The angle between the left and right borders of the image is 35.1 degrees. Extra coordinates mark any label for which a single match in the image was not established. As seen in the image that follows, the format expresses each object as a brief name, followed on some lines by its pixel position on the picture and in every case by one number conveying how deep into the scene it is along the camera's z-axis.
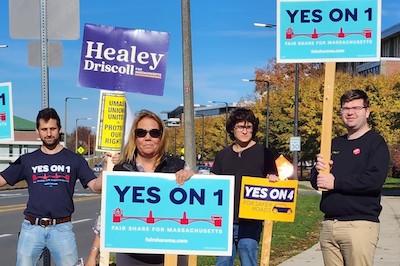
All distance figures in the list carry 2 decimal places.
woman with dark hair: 5.75
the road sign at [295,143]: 28.19
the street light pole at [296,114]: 28.18
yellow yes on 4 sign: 5.82
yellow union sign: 5.95
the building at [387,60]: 72.06
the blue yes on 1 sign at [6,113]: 6.65
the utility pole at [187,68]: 11.41
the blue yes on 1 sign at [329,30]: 5.37
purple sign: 5.95
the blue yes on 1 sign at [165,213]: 4.28
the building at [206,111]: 144.30
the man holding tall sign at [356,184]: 4.57
